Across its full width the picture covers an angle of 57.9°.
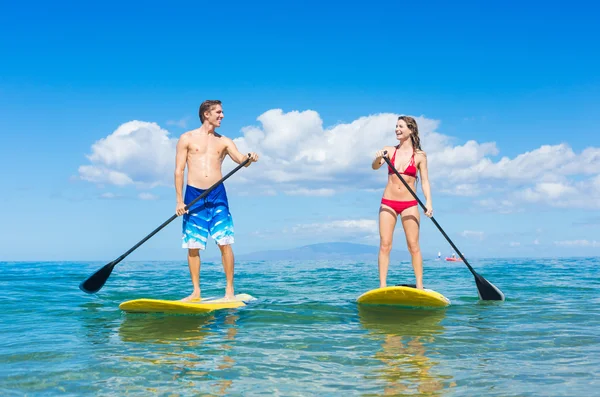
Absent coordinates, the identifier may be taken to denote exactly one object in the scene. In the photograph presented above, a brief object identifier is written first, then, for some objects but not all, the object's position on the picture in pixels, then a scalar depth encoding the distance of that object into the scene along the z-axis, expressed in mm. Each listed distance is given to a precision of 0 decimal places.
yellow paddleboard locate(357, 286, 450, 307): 7676
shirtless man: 7848
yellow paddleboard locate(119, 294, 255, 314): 7293
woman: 8055
